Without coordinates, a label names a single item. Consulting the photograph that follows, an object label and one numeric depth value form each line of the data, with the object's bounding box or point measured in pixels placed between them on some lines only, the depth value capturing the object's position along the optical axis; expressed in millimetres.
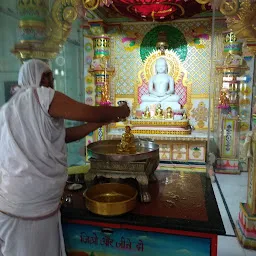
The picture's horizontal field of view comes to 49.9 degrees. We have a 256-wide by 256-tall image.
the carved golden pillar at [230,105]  5711
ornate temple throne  5766
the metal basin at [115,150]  1864
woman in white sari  1431
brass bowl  1654
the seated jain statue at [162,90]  6277
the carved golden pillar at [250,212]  2875
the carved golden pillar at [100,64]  6281
